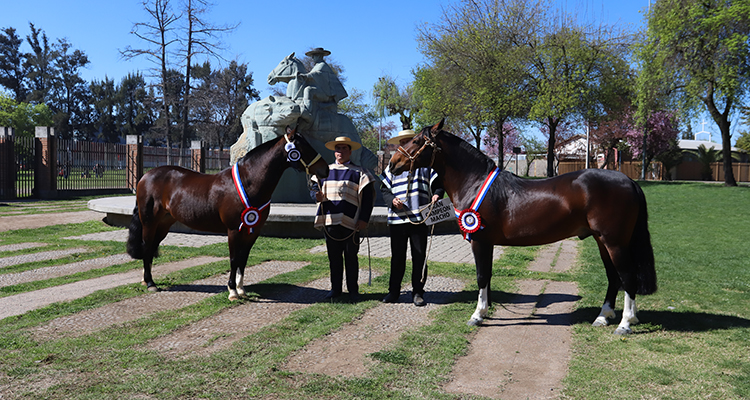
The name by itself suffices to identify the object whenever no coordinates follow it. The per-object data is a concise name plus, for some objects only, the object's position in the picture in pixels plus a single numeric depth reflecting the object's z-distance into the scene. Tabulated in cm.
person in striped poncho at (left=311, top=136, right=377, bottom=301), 580
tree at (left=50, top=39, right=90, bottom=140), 6297
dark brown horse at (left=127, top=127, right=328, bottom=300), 563
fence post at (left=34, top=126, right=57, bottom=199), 2188
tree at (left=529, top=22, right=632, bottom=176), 2805
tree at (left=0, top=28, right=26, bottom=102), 6047
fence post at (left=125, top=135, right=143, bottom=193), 2622
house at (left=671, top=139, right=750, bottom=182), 4722
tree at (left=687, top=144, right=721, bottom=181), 4650
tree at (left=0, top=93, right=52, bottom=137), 5038
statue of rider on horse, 1202
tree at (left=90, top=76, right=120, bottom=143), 6706
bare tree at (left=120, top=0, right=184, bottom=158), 2823
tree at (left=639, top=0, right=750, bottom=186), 2206
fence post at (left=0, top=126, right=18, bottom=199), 2088
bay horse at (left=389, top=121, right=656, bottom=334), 454
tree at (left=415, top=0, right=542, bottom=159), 2920
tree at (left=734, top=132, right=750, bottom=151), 4881
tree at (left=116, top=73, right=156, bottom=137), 6731
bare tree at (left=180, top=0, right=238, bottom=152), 2869
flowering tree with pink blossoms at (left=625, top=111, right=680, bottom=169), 4441
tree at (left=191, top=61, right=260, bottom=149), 4175
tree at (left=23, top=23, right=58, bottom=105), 6159
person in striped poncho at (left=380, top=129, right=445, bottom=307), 563
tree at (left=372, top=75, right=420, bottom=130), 5481
